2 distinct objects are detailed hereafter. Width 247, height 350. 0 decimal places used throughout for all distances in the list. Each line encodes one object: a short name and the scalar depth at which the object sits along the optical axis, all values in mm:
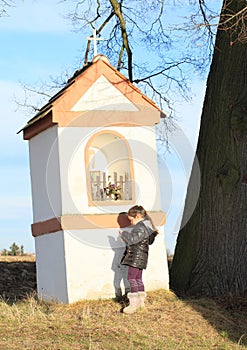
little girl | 9469
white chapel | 9742
